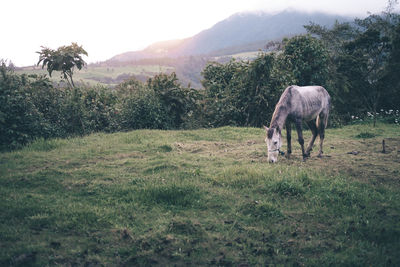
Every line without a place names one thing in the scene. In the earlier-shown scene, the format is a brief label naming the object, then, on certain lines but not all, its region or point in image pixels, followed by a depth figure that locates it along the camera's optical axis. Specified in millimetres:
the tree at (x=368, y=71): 21047
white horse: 8492
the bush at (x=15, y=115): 10547
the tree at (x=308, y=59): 17953
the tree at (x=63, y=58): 14797
